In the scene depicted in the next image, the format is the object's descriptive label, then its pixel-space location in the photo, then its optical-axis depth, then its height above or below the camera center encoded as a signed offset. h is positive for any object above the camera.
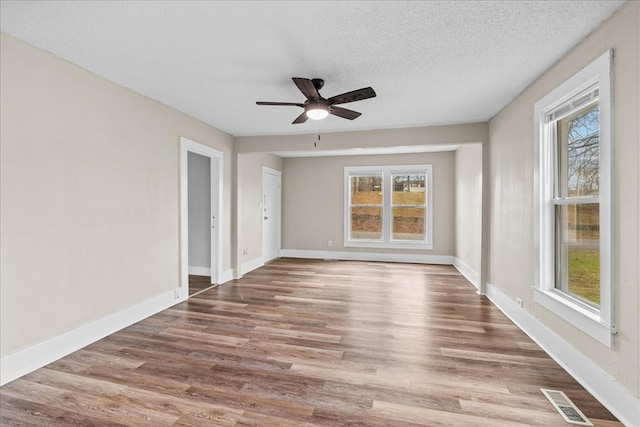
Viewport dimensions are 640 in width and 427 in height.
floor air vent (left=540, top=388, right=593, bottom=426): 1.74 -1.18
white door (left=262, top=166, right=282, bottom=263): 6.52 +0.05
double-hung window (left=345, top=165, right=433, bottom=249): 6.69 +0.19
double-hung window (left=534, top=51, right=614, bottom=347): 1.91 +0.11
